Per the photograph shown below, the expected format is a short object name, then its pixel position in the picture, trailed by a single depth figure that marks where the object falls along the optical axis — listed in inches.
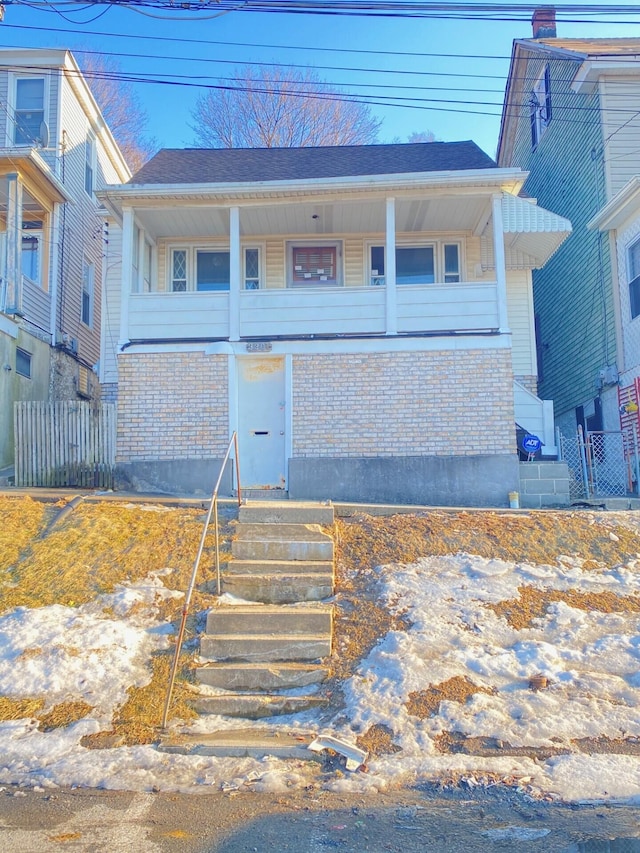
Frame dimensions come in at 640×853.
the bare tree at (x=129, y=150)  1146.5
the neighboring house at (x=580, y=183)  576.4
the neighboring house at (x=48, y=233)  549.3
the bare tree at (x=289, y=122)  1122.7
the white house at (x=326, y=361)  449.4
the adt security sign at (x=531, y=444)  470.6
